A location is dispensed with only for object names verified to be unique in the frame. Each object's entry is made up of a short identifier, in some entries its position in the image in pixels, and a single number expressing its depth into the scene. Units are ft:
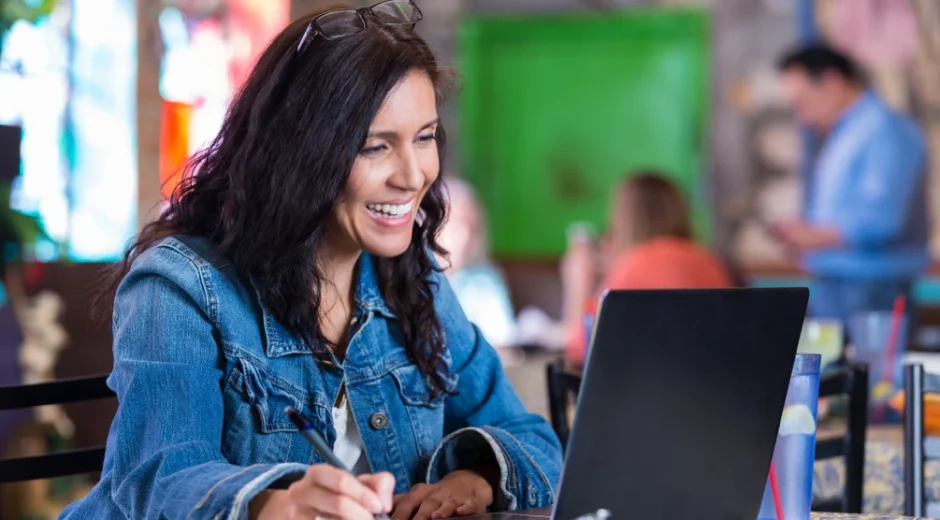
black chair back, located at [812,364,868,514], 8.04
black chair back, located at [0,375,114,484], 7.11
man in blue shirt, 20.61
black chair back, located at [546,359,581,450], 8.22
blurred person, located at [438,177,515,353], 17.74
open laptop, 5.73
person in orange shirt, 13.99
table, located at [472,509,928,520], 6.46
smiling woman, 6.60
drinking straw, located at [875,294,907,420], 10.07
